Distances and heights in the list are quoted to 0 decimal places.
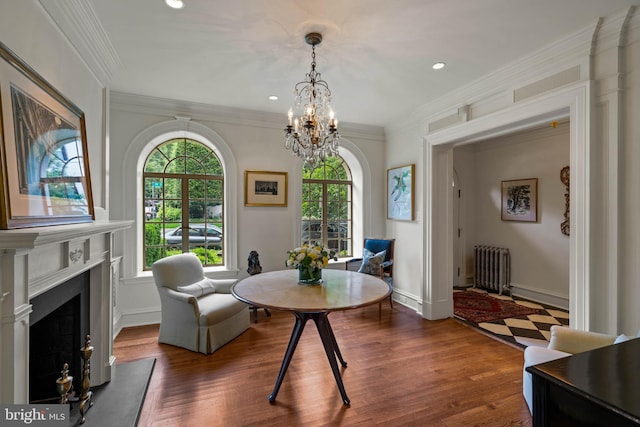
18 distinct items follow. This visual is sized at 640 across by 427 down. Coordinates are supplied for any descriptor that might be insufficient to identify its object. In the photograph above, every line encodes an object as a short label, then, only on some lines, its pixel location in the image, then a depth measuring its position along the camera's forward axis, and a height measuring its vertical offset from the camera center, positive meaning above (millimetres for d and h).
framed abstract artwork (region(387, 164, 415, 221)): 4176 +337
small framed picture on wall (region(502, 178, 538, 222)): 4688 +256
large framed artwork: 1276 +321
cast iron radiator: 4992 -919
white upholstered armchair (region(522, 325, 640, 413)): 1846 -831
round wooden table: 1971 -590
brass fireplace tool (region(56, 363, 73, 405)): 1699 -986
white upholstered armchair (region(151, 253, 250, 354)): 2896 -970
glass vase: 2500 -514
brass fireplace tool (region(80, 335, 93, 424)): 1910 -1035
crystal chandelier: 2383 +670
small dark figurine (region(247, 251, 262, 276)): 3871 -654
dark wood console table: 781 -498
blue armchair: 3923 -629
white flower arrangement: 2463 -360
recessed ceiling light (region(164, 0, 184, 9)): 1873 +1349
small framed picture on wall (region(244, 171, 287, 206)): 4125 +372
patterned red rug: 3898 -1321
